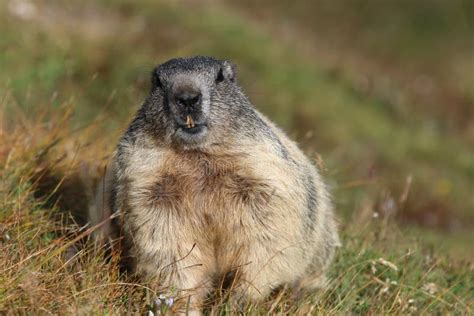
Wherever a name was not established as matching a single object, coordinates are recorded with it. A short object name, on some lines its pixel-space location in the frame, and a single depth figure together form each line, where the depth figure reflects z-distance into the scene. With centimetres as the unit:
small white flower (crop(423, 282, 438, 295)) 1160
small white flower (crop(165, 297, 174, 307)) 949
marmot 1026
